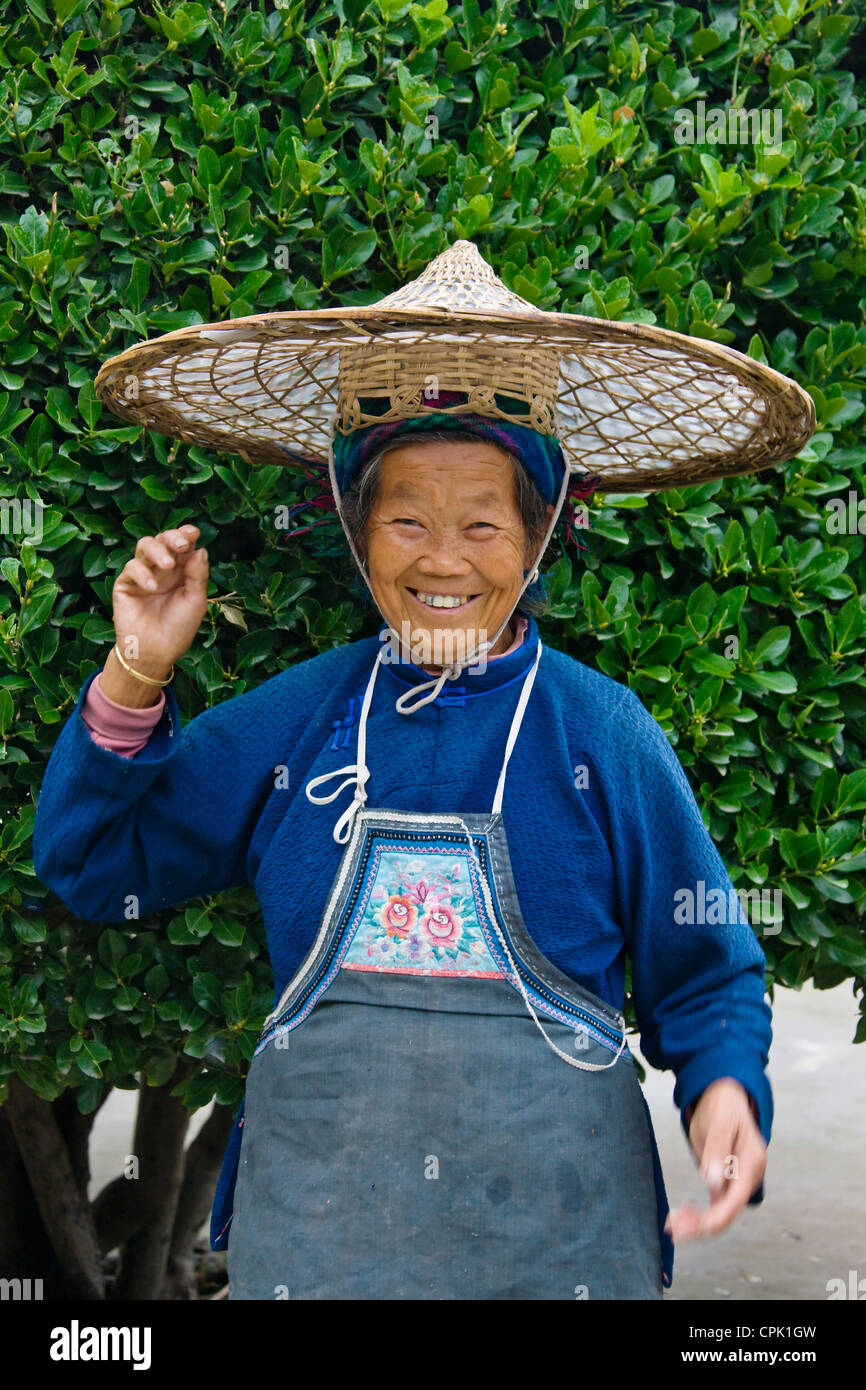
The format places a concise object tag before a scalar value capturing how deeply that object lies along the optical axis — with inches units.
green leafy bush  93.4
